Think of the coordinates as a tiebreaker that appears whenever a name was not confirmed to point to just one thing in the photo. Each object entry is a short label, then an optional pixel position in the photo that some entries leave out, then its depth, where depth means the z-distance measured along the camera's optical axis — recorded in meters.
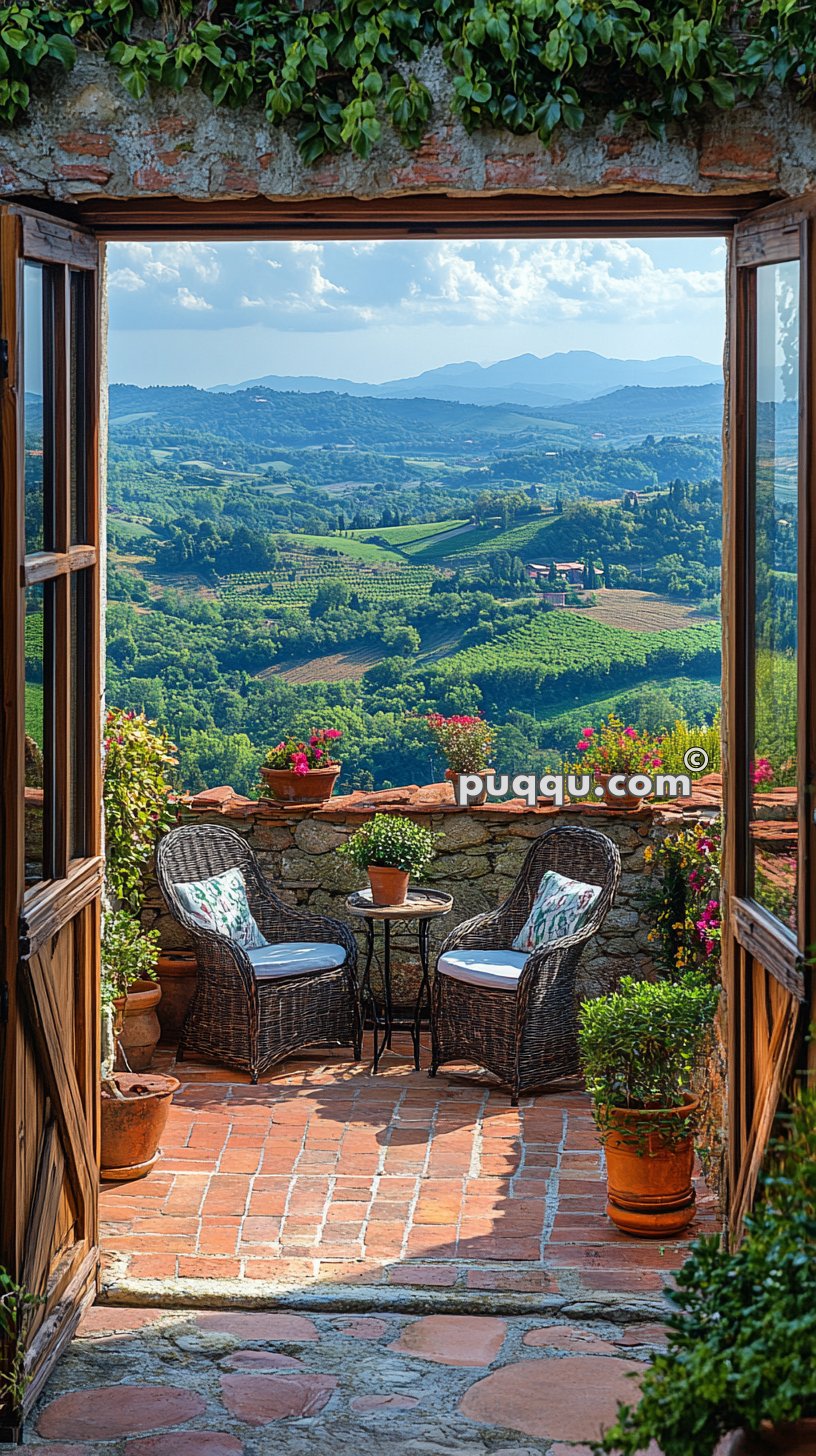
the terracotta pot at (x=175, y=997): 7.09
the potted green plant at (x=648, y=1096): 4.72
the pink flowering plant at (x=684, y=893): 6.36
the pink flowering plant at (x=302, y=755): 7.42
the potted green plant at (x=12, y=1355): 3.35
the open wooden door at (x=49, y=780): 3.35
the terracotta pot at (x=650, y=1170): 4.72
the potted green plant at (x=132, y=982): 5.69
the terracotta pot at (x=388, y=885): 6.84
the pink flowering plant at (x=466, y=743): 7.63
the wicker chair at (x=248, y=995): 6.53
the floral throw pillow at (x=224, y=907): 6.71
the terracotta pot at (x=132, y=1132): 5.18
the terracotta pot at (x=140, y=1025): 6.54
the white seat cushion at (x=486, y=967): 6.34
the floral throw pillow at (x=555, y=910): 6.52
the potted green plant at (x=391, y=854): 6.85
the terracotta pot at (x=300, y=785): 7.41
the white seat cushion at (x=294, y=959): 6.59
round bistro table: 6.79
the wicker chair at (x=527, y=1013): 6.27
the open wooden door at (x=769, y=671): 3.32
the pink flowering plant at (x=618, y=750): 7.49
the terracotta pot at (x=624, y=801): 7.16
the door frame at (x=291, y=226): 3.32
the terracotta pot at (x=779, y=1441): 2.15
